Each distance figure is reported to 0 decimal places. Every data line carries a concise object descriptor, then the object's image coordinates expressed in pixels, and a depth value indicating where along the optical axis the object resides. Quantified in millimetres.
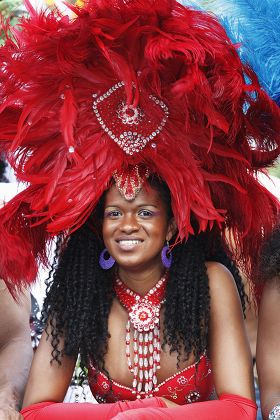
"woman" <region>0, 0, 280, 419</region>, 5820
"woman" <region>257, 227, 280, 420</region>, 6332
